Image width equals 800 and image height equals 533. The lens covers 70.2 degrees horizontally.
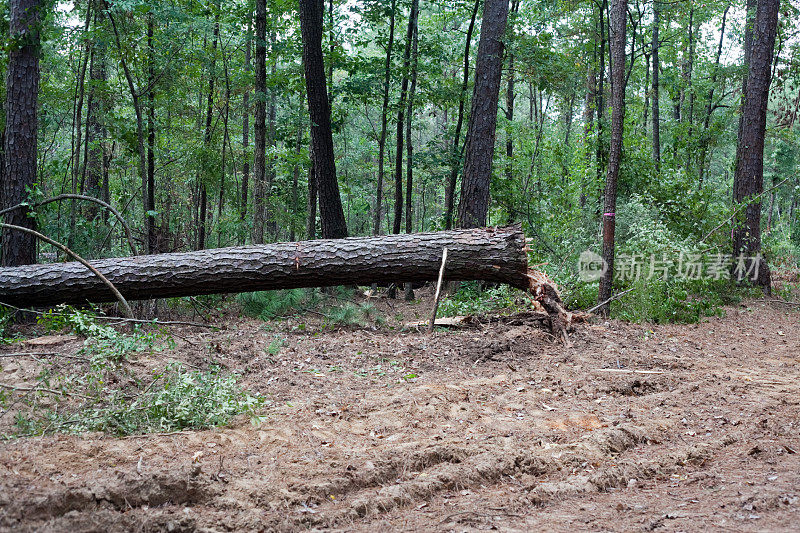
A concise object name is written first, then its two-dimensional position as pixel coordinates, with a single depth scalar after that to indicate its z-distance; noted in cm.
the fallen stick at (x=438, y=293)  746
